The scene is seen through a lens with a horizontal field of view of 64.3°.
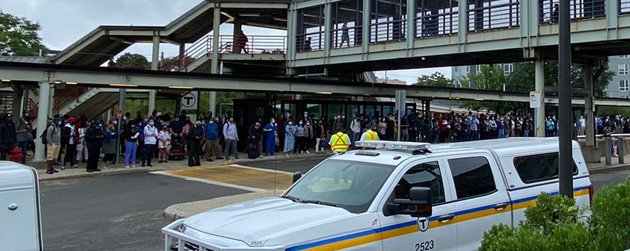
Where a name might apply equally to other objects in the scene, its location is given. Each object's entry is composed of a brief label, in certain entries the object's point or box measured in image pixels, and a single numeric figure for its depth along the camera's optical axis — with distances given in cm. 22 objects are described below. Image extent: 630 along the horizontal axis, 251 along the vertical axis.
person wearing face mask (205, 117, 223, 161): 1852
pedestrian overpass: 1789
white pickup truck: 423
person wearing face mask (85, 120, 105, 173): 1527
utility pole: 566
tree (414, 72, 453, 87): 7419
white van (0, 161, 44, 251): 414
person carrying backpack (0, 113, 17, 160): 1498
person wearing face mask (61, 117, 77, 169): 1591
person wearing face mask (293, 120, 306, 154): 2141
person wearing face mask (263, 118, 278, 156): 2011
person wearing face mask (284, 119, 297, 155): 2084
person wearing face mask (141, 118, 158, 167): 1669
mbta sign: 1902
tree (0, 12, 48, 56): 4922
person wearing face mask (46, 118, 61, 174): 1494
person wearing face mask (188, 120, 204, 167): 1733
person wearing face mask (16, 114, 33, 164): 1639
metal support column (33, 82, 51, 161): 1606
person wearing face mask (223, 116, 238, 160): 1898
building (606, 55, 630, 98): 8553
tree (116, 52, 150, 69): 5544
